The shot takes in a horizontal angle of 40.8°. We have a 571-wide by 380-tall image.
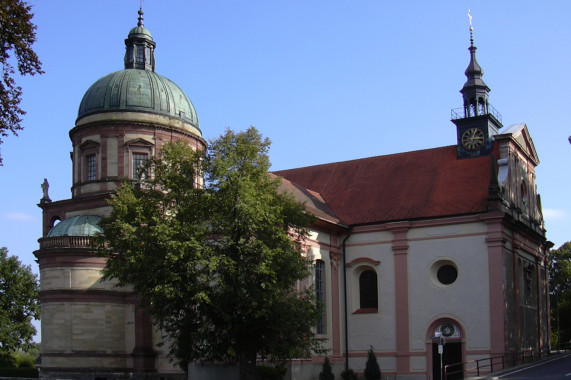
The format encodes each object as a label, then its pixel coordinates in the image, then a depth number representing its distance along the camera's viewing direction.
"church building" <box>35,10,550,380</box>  38.03
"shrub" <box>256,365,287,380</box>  34.16
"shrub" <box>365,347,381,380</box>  38.84
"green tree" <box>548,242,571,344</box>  61.88
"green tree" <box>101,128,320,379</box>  28.36
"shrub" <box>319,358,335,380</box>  37.78
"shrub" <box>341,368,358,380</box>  39.16
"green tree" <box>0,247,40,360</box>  63.09
